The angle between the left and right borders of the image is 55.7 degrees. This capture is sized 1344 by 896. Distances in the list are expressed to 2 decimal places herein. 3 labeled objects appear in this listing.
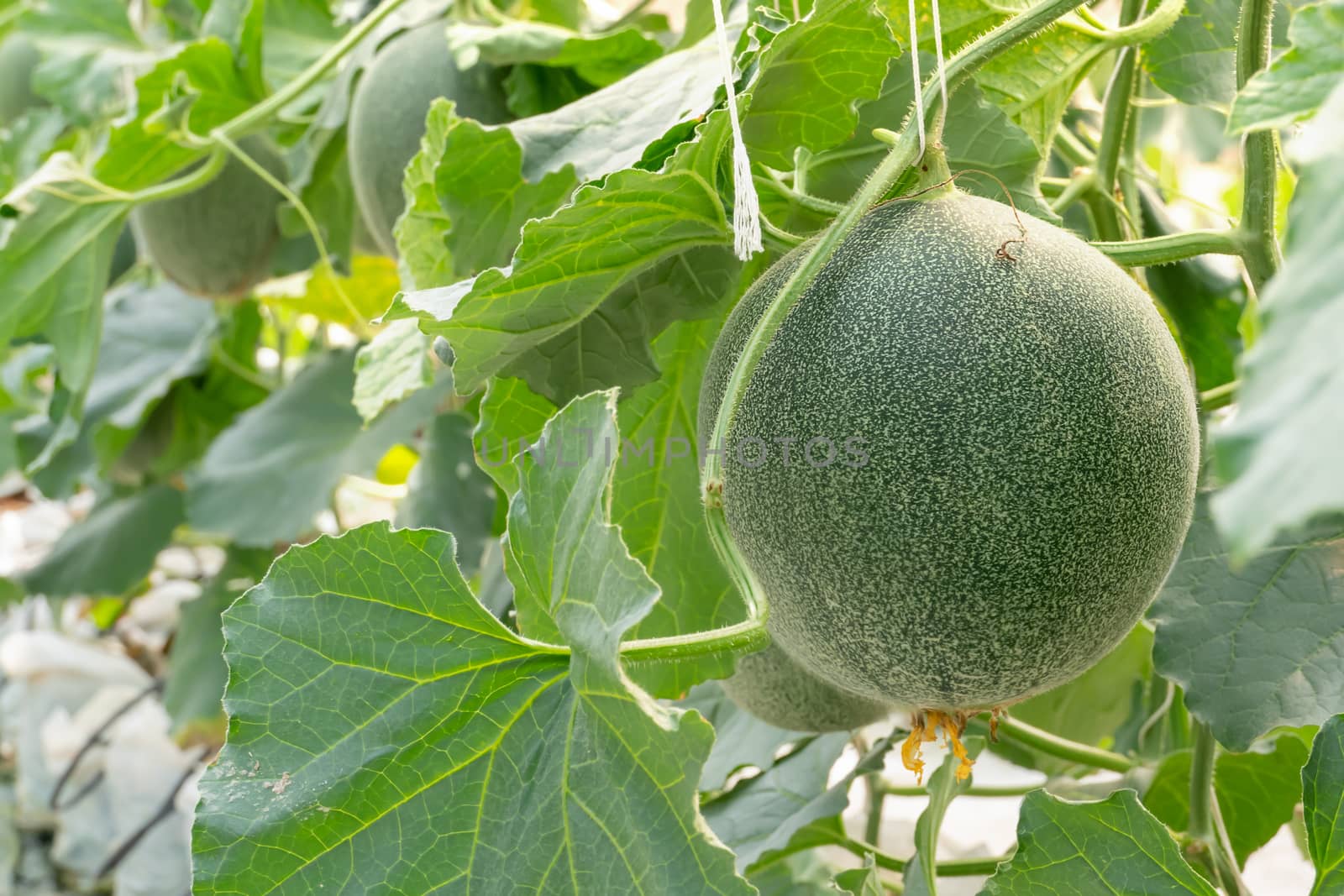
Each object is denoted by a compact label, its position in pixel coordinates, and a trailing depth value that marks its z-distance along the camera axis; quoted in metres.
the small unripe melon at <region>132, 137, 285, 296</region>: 1.43
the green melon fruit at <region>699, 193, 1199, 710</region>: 0.52
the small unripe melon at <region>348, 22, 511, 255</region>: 1.06
